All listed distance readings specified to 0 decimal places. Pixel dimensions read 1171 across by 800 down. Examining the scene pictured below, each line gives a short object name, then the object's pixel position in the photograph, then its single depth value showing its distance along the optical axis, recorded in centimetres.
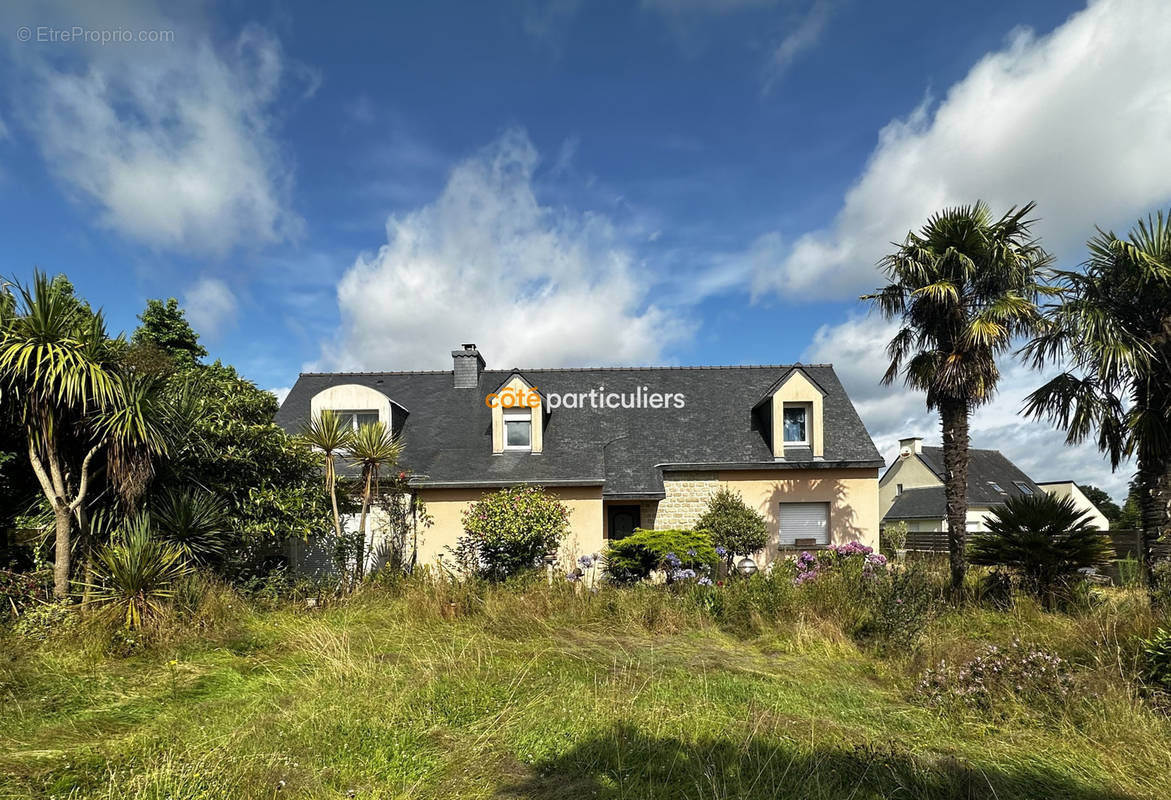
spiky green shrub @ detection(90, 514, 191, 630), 762
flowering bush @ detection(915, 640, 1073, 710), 576
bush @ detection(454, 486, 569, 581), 1270
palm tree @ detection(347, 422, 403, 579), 1234
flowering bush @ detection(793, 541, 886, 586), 1008
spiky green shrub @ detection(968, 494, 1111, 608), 987
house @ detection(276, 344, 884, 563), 1505
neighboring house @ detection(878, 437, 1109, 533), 3256
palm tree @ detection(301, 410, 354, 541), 1208
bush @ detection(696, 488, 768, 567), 1562
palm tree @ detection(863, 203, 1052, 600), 1255
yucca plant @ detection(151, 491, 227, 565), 927
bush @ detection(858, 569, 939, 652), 778
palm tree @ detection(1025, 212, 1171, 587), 912
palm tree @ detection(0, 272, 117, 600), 748
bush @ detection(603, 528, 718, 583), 1219
